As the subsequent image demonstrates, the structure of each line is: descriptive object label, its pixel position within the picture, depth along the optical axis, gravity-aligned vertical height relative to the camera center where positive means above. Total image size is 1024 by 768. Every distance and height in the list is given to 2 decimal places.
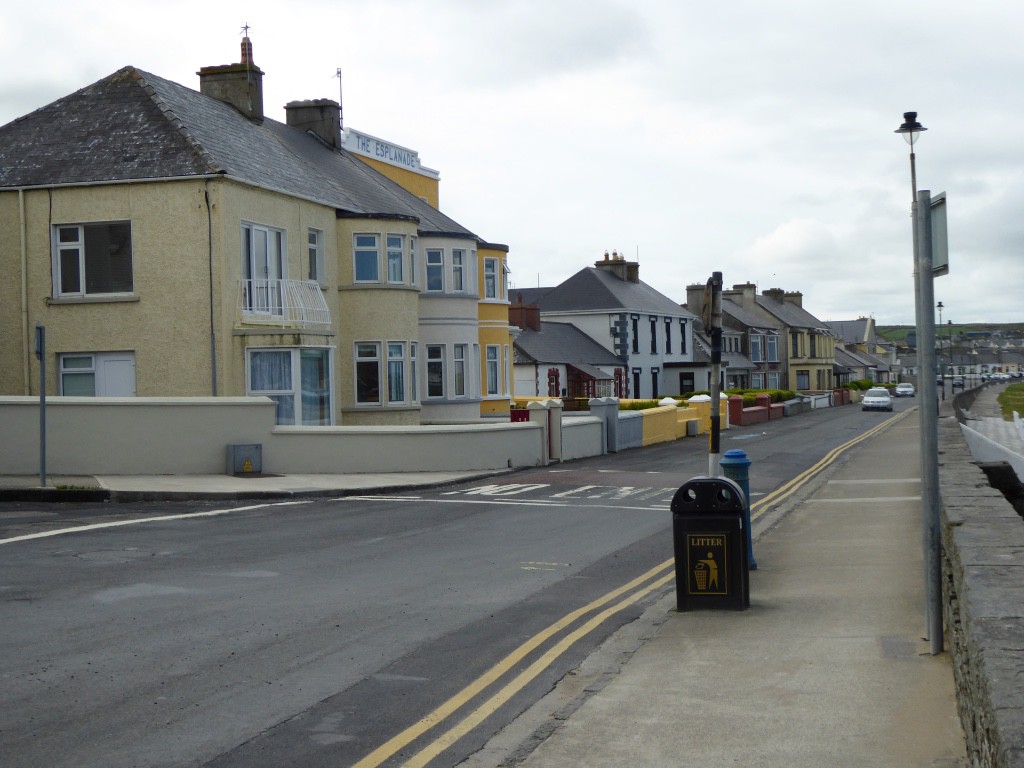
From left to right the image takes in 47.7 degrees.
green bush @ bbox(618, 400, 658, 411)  49.50 -0.89
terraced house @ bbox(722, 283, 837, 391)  101.81 +3.83
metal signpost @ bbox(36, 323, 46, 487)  19.48 -0.26
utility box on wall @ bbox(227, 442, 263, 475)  23.83 -1.38
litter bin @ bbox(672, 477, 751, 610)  9.73 -1.39
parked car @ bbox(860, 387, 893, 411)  72.88 -1.44
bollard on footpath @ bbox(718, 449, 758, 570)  11.68 -0.85
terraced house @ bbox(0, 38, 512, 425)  26.97 +3.23
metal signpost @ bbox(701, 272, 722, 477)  12.86 +0.49
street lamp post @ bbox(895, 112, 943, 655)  7.84 -0.28
